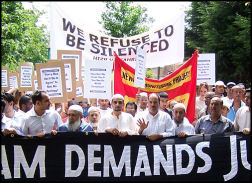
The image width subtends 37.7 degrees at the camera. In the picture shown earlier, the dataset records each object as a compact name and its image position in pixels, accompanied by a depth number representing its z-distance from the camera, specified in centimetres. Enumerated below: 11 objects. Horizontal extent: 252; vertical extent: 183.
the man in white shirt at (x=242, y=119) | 545
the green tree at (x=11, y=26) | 1309
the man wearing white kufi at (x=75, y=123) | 496
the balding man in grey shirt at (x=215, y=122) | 524
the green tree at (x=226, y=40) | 2264
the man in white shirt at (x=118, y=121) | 545
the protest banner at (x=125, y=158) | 495
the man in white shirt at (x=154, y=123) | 505
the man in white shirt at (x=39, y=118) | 504
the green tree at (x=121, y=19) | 2278
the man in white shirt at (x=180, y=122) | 524
